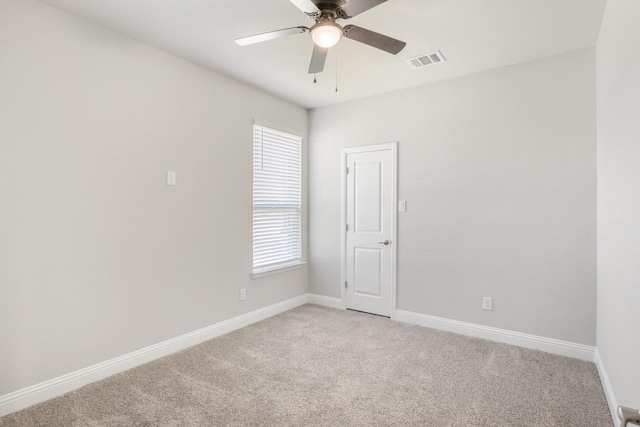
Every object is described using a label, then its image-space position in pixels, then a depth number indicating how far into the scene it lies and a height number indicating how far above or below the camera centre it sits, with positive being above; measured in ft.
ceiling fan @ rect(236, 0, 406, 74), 6.28 +3.65
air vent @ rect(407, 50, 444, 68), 10.00 +4.57
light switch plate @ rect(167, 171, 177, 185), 10.11 +1.03
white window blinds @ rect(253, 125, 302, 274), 13.10 +0.53
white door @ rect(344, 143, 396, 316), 13.43 -0.61
